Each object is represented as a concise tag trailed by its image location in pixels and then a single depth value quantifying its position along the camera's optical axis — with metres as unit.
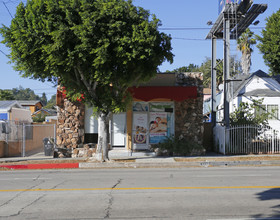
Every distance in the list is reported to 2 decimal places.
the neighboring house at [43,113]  58.14
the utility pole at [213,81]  21.12
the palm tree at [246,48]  39.03
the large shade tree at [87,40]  13.23
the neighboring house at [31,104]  66.30
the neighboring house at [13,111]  29.84
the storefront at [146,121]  18.97
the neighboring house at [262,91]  24.09
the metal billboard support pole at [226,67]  19.01
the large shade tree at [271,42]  22.77
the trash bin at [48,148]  19.04
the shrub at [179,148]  18.03
